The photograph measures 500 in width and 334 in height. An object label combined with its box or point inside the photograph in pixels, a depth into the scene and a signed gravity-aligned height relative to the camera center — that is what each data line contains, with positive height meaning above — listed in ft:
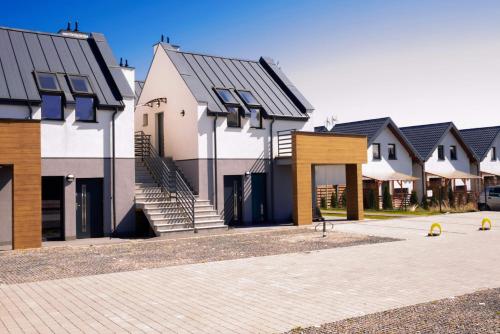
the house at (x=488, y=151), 136.87 +9.68
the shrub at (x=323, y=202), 112.32 -2.77
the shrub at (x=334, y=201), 111.75 -2.47
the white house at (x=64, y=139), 53.72 +6.57
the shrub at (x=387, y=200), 103.65 -2.31
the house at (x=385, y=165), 109.50 +5.49
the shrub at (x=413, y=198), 105.91 -2.06
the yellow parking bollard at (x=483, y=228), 64.87 -5.34
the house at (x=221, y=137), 71.05 +8.18
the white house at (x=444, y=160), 120.26 +6.79
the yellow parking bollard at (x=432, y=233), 59.41 -5.35
